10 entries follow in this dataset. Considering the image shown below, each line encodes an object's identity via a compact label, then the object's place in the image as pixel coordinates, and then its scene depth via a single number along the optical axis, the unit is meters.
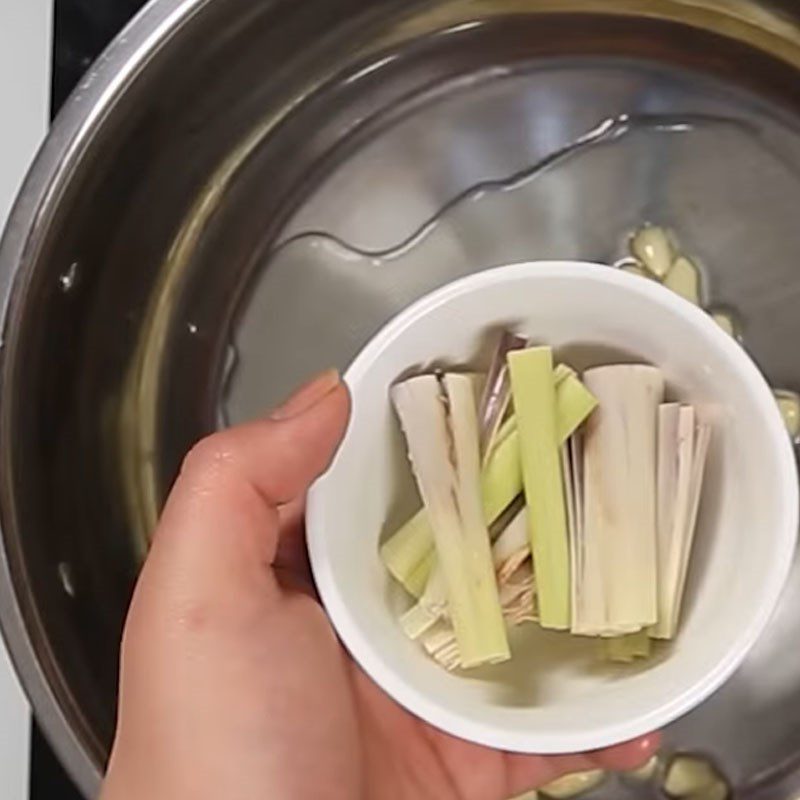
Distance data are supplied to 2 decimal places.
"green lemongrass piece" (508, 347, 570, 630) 0.56
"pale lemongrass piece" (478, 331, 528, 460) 0.58
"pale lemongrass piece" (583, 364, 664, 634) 0.56
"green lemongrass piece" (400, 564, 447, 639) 0.58
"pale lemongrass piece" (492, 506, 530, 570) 0.58
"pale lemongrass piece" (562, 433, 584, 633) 0.57
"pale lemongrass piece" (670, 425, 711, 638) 0.57
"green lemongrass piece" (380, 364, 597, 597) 0.57
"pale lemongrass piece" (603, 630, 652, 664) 0.58
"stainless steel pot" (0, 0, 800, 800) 0.70
